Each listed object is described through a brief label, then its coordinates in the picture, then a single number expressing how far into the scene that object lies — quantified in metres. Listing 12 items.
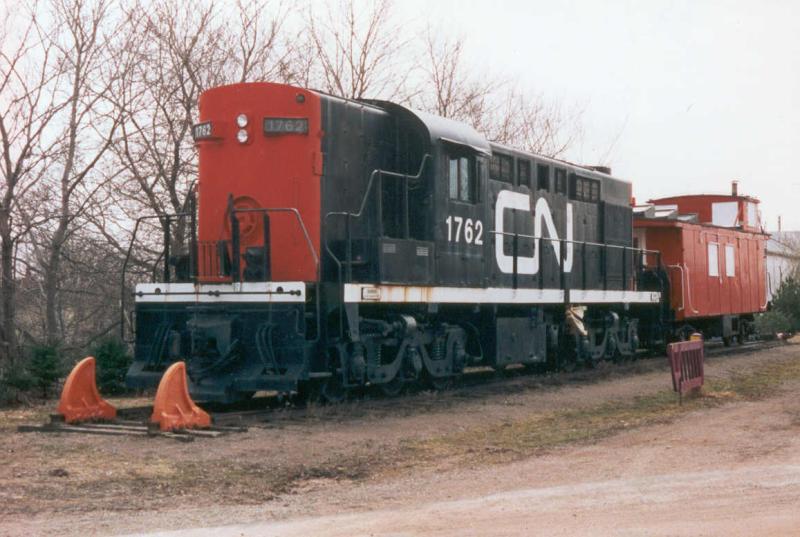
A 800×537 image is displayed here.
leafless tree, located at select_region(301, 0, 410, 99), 25.47
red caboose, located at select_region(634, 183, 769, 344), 23.80
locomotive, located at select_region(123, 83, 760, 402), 12.04
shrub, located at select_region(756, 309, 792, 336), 33.88
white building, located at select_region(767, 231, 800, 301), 52.41
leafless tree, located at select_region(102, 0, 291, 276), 18.94
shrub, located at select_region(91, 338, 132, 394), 15.05
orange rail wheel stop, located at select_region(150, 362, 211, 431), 10.33
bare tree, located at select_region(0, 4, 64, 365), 15.28
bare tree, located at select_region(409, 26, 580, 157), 29.20
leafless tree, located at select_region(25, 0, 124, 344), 16.61
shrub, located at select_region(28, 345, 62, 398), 13.98
